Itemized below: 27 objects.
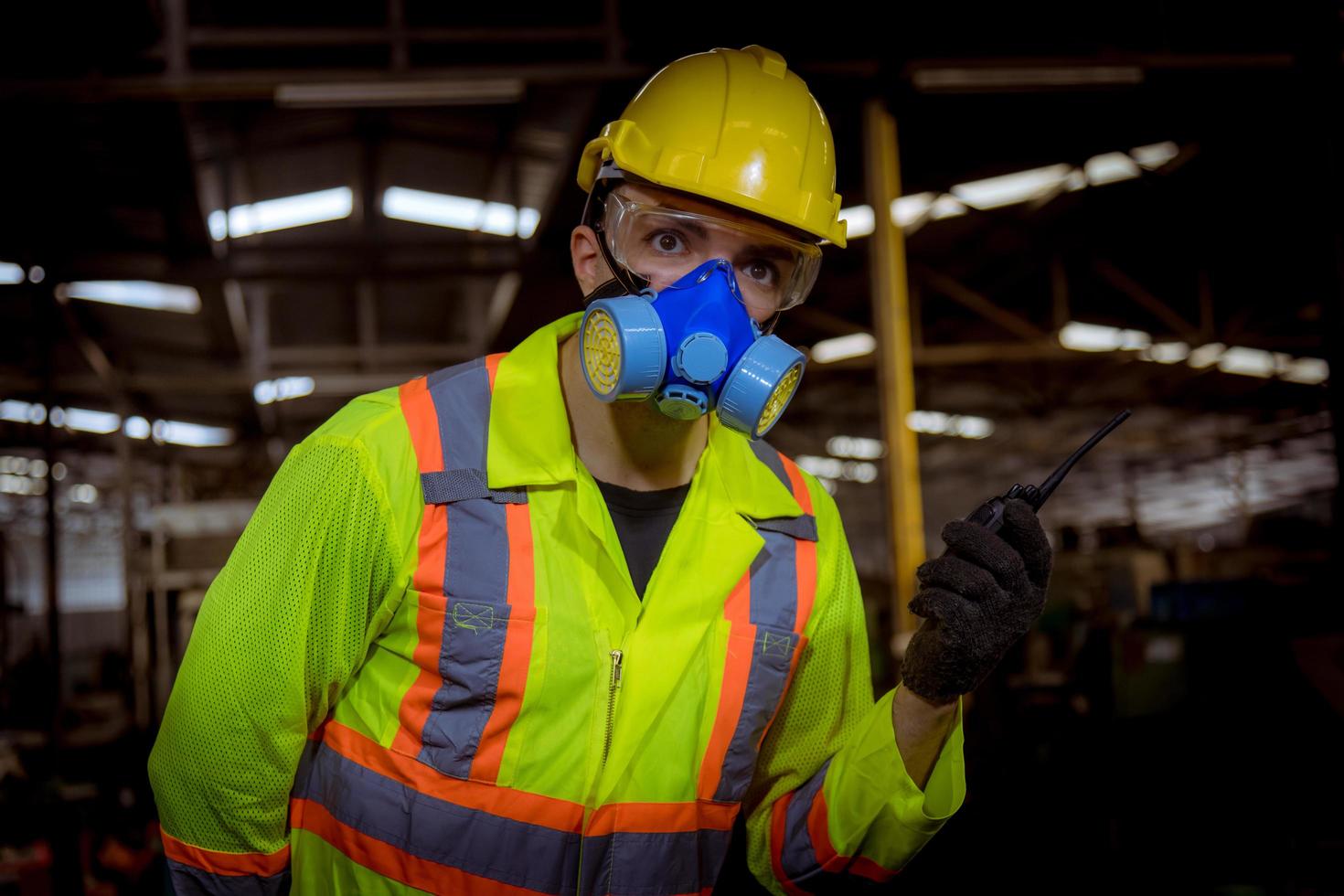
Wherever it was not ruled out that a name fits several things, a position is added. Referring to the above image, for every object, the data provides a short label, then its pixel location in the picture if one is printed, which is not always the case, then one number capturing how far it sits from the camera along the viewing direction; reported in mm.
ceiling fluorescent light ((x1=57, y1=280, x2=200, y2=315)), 9916
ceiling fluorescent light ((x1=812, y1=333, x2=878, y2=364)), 12551
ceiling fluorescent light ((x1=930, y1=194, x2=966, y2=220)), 8501
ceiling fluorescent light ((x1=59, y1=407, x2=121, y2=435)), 16747
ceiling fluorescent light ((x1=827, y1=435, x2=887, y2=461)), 21531
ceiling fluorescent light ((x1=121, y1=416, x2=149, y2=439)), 17028
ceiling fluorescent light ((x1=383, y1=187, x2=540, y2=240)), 9711
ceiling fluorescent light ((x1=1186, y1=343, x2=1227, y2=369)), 13453
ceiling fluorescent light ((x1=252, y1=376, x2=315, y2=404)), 12352
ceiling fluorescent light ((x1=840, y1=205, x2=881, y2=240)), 9000
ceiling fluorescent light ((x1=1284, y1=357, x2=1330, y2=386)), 14445
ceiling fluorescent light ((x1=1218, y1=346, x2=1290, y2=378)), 14164
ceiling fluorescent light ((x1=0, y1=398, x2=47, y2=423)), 14266
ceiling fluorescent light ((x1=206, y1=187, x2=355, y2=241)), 9039
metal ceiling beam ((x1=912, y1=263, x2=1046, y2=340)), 10227
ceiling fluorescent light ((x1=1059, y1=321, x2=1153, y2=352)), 12188
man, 1488
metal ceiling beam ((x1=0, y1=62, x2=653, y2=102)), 4934
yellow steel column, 5090
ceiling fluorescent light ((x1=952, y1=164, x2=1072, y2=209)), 8641
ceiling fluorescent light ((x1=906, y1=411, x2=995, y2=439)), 19223
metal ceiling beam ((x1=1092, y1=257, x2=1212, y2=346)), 10695
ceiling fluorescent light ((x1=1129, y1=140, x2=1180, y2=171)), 8367
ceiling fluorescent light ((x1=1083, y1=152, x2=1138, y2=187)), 8617
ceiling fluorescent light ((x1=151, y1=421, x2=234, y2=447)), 16641
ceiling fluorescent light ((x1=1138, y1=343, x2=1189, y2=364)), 11977
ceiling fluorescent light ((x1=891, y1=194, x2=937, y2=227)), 8703
